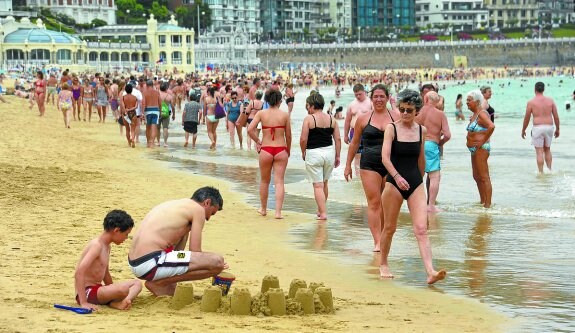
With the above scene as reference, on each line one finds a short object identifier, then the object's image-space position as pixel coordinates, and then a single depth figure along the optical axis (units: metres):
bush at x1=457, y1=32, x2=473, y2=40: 163.88
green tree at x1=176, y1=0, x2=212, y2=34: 138.06
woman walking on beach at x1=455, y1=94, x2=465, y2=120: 38.62
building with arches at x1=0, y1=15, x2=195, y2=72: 99.81
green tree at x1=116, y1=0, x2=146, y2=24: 138.75
